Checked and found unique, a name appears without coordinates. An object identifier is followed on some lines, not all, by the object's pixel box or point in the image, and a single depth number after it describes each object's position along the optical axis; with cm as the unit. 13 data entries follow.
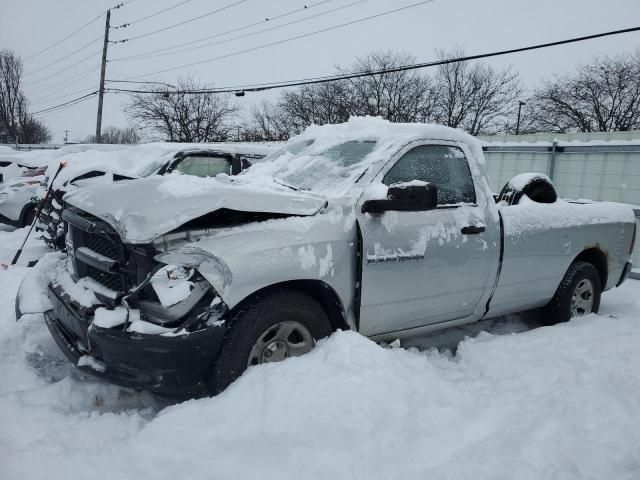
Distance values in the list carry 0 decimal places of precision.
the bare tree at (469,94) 4134
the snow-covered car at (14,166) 1055
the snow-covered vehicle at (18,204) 834
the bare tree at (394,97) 3900
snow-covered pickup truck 254
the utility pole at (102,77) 2627
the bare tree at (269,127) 4552
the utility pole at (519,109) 4116
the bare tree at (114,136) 7281
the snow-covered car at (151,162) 673
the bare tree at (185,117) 3975
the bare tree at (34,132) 4299
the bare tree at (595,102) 3506
